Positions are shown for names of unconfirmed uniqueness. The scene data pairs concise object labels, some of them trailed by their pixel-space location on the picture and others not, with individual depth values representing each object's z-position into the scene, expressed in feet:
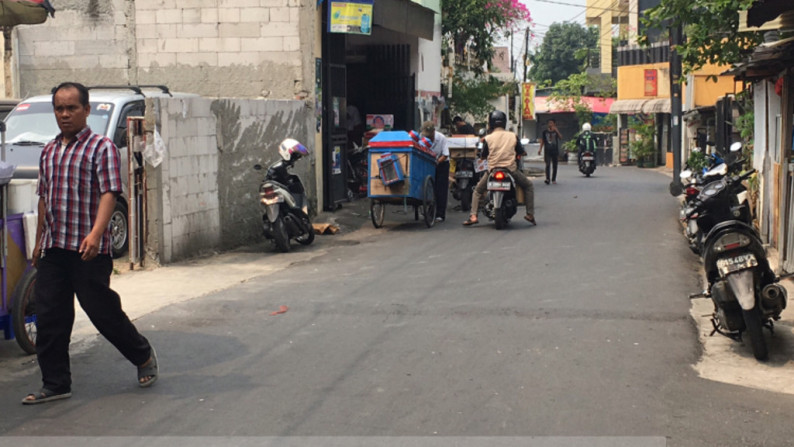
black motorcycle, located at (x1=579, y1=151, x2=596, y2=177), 110.22
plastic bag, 38.83
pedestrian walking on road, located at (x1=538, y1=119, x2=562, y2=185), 92.48
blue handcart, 52.42
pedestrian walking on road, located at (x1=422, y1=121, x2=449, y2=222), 56.95
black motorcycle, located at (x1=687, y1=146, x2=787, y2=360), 23.80
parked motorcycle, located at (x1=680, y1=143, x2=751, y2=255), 37.05
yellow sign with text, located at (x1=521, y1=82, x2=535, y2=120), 194.49
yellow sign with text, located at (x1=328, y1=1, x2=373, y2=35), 58.49
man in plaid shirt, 20.10
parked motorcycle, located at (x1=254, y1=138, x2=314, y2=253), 43.88
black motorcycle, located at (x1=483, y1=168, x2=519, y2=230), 51.65
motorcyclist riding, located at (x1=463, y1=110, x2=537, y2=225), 52.39
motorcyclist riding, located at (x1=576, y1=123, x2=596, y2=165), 111.75
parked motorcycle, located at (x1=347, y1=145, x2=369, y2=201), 69.51
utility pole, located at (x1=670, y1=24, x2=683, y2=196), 75.20
